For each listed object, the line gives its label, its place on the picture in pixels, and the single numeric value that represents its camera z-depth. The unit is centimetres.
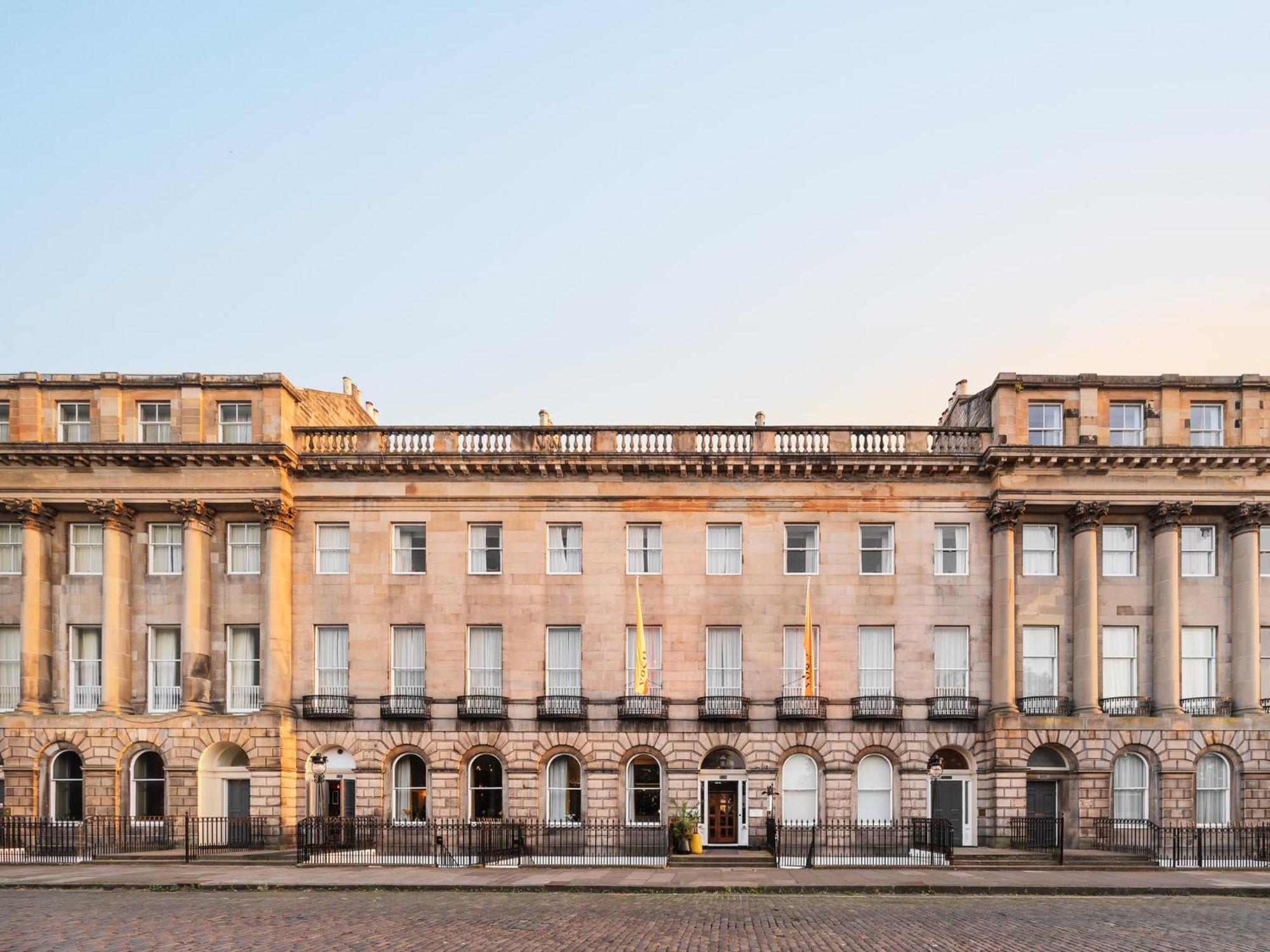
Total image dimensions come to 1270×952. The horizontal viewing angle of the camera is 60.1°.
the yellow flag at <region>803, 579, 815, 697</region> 3541
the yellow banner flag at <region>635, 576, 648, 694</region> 3541
